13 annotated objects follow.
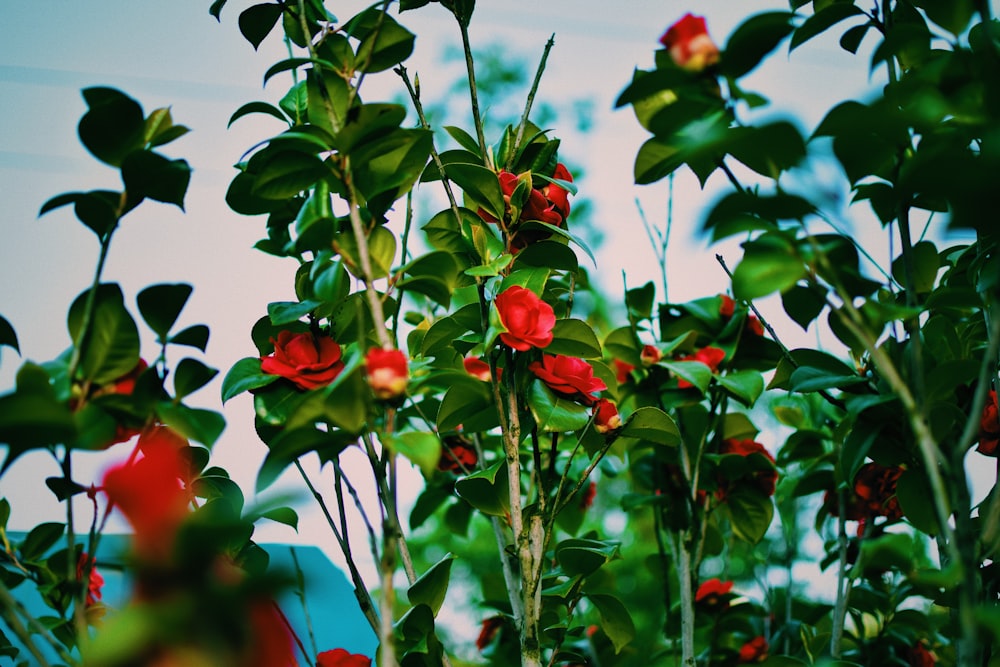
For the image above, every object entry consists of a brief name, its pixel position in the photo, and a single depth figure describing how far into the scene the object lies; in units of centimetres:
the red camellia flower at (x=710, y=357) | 128
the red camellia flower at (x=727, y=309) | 136
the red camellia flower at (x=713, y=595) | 139
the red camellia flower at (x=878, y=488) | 125
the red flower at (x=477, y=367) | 121
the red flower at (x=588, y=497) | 149
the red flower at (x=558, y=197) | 108
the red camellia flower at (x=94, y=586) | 104
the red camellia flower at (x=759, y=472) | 133
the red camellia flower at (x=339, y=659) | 97
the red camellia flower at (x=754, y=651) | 139
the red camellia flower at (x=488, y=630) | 133
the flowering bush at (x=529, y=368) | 59
